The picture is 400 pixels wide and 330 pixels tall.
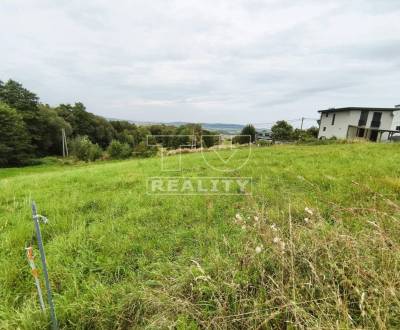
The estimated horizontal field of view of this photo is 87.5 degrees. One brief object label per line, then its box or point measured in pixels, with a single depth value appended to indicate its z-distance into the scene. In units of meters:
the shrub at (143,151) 27.89
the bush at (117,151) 35.16
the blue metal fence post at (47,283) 1.43
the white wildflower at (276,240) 1.74
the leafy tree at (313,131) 35.92
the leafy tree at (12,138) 27.68
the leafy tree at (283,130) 33.78
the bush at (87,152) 35.09
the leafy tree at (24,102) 33.47
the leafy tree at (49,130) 37.02
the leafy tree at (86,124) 46.72
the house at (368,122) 27.33
